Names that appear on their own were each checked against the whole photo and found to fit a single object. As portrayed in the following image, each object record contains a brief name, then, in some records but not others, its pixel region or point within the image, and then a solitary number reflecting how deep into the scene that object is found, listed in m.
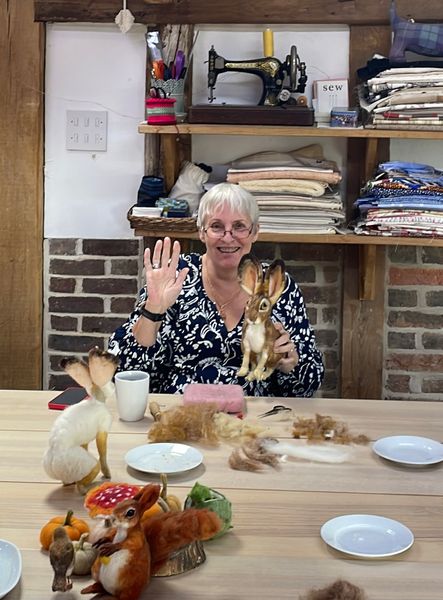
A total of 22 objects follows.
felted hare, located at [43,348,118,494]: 1.47
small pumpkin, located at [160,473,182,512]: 1.34
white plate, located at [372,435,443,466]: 1.66
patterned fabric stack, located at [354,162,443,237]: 2.86
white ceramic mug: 1.88
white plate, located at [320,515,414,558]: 1.29
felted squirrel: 1.13
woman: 2.31
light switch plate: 3.18
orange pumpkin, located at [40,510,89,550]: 1.25
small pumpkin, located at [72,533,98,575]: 1.20
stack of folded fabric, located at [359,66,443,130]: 2.81
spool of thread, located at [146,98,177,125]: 2.88
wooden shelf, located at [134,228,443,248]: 2.87
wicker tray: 2.90
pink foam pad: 1.95
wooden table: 1.20
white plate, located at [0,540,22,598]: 1.17
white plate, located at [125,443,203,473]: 1.59
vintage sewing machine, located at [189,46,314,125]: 2.86
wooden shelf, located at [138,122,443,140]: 2.84
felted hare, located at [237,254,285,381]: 1.97
